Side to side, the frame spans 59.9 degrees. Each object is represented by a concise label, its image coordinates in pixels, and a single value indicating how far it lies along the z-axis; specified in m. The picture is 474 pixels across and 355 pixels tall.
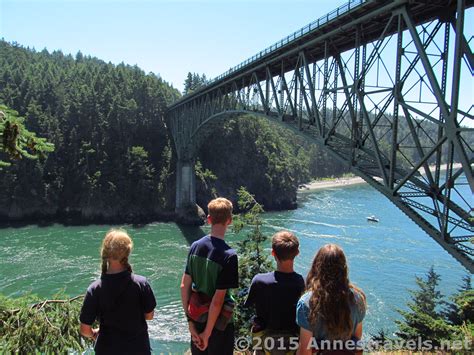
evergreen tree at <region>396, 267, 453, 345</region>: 9.90
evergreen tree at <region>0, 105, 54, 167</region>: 4.00
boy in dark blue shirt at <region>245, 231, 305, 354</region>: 3.21
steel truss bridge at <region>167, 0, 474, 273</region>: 7.82
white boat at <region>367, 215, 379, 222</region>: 40.47
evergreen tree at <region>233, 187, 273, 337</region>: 10.62
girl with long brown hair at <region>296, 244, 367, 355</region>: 2.77
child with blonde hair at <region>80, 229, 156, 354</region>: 3.11
